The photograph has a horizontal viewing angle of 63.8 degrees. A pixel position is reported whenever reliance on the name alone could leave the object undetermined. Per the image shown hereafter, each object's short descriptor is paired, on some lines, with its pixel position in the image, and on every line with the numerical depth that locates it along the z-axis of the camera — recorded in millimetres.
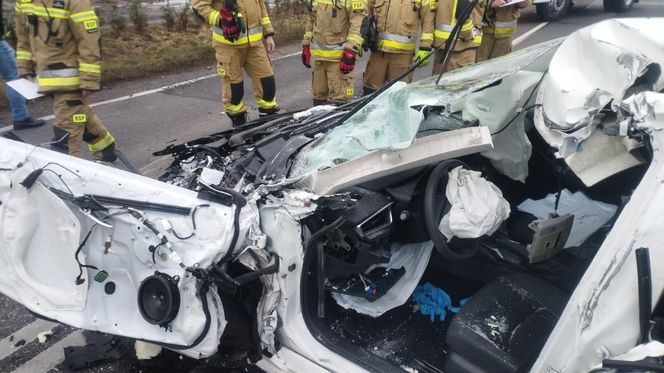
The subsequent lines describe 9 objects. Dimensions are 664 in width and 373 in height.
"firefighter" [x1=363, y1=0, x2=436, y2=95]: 5020
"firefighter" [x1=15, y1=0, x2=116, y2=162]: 3916
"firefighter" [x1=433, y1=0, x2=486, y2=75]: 5098
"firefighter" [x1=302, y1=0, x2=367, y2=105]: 4973
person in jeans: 5238
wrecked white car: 1564
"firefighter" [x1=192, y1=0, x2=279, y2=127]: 4609
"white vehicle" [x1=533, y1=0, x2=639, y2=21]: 10909
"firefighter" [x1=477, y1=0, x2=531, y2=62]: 5945
